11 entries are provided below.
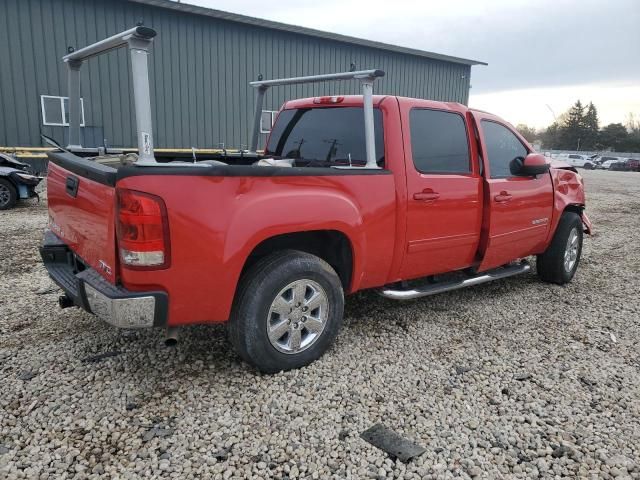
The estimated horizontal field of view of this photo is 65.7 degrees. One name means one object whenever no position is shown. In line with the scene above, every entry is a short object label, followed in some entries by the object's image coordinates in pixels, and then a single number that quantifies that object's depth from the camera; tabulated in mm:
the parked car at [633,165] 41125
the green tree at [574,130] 70188
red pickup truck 2629
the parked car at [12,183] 9312
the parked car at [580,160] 43788
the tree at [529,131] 82444
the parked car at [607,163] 42125
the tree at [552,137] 73062
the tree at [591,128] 68812
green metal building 12703
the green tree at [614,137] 65625
